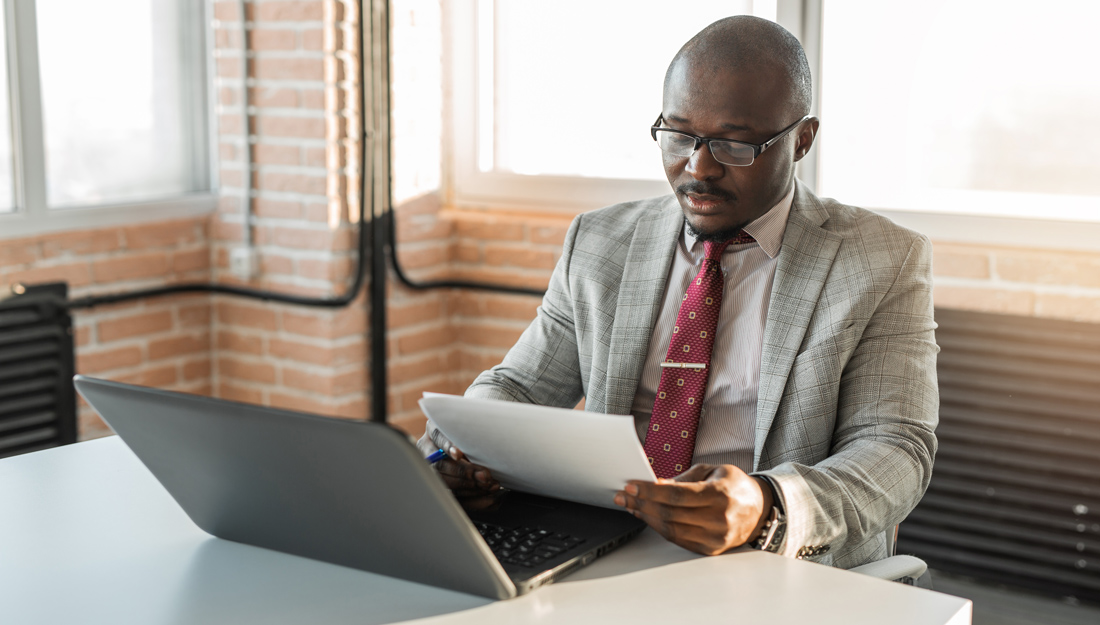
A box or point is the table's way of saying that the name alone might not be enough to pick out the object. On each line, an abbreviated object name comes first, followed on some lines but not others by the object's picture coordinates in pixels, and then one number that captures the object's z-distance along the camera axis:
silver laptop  1.03
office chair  1.36
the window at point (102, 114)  2.85
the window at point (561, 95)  3.04
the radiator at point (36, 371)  2.83
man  1.57
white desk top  1.08
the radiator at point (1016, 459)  2.53
